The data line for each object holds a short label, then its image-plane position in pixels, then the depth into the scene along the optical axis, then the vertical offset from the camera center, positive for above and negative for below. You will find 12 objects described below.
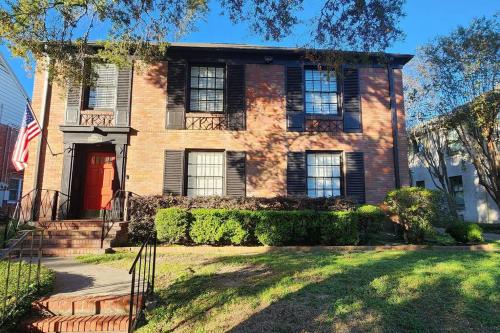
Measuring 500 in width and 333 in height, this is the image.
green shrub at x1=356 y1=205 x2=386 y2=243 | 10.48 -0.34
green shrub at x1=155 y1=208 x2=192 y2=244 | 9.83 -0.45
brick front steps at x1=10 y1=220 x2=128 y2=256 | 9.20 -0.81
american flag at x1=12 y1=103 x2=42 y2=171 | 10.26 +2.00
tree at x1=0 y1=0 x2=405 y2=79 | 7.99 +4.31
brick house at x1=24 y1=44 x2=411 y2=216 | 12.47 +2.73
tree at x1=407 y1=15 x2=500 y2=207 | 14.09 +4.95
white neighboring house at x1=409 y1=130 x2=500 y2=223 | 20.80 +1.12
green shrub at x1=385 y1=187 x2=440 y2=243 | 10.08 -0.01
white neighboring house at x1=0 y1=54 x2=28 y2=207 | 19.73 +3.99
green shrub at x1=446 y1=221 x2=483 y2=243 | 10.47 -0.65
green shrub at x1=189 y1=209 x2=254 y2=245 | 9.80 -0.50
